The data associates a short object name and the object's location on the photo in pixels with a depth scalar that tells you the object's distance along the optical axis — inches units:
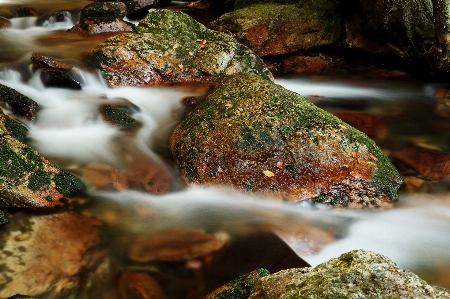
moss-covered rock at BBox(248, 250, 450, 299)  64.7
